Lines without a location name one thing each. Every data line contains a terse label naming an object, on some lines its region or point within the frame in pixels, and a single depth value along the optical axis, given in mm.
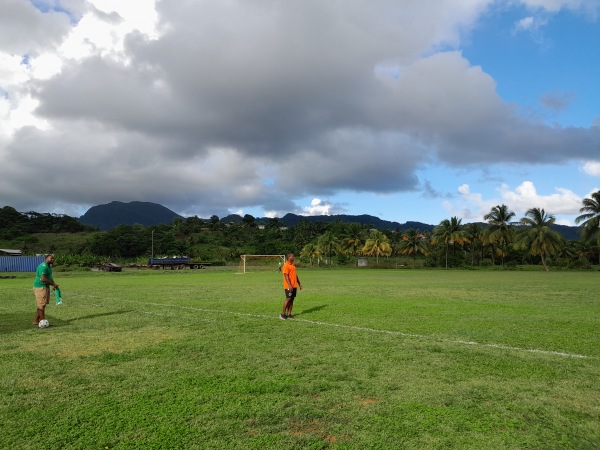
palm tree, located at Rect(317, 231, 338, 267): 90194
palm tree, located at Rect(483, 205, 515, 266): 78562
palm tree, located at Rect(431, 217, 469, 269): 82062
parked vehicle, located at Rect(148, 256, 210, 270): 67250
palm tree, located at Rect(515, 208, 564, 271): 70562
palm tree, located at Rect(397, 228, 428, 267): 92244
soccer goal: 60384
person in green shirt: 11867
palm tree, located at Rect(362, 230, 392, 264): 88188
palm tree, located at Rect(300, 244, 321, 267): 89750
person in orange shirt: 13039
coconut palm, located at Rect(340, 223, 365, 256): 95400
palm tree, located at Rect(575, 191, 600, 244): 68250
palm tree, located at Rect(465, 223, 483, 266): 84012
